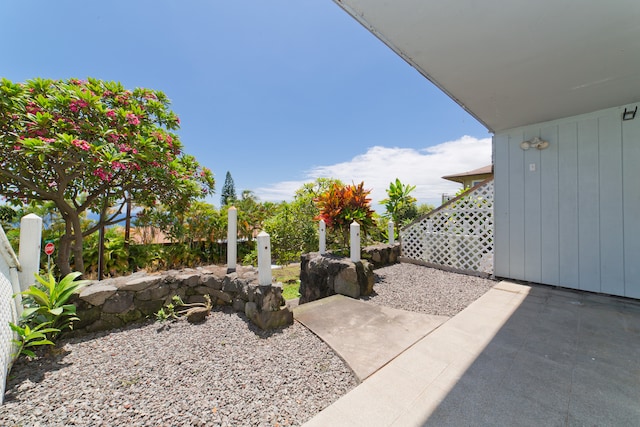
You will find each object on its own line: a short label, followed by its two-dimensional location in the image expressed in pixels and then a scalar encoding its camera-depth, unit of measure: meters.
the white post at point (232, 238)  3.72
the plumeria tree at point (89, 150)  3.64
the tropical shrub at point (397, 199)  8.48
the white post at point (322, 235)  5.23
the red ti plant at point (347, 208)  5.10
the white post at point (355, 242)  4.41
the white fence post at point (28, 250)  2.28
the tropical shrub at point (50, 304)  2.17
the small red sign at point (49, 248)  2.61
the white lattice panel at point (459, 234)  5.21
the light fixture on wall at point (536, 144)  4.41
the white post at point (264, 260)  2.95
